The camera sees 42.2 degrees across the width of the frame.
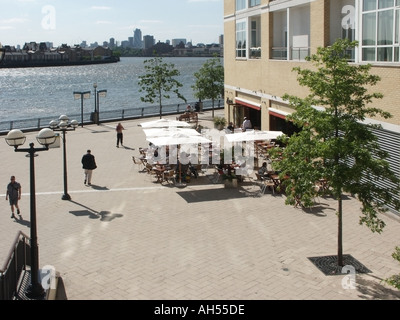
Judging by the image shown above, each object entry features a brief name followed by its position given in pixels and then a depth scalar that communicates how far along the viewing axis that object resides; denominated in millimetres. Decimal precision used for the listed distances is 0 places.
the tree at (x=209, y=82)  45266
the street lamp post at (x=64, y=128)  19188
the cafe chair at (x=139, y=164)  24116
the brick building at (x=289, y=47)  16328
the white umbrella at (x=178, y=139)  20422
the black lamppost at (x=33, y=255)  10711
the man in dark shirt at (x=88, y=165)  21000
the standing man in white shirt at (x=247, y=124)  30891
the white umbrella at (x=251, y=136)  21531
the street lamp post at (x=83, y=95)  44603
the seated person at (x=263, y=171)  20438
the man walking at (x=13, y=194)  17016
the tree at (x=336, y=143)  11375
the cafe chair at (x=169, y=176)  21266
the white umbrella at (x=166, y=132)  21794
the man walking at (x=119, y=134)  30478
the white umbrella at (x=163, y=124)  25406
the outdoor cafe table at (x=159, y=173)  21344
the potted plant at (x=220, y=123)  35656
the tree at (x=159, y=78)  42031
